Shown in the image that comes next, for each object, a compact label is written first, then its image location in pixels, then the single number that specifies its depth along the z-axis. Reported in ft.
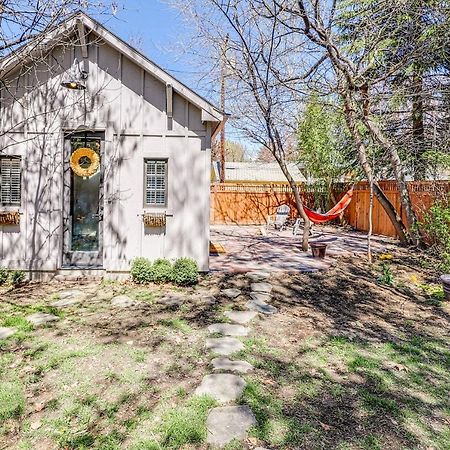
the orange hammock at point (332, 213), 36.11
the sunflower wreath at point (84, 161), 21.34
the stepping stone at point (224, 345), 12.68
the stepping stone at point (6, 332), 13.67
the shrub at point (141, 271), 20.76
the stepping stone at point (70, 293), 18.79
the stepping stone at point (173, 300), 17.51
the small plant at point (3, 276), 20.49
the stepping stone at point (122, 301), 17.45
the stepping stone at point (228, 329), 14.29
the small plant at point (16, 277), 20.67
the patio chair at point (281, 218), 48.21
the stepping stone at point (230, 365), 11.39
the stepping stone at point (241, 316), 15.65
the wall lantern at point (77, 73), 21.06
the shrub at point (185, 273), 20.49
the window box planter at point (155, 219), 21.40
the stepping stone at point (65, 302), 17.40
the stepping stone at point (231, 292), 18.89
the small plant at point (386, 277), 22.07
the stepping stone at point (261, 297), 18.34
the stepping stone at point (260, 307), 16.99
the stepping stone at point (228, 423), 8.32
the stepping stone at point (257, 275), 21.70
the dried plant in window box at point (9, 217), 20.98
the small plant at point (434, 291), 19.91
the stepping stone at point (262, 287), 19.66
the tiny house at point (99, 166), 21.13
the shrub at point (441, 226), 22.74
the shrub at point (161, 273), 20.77
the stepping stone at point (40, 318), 15.10
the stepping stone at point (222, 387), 9.88
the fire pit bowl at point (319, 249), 27.66
